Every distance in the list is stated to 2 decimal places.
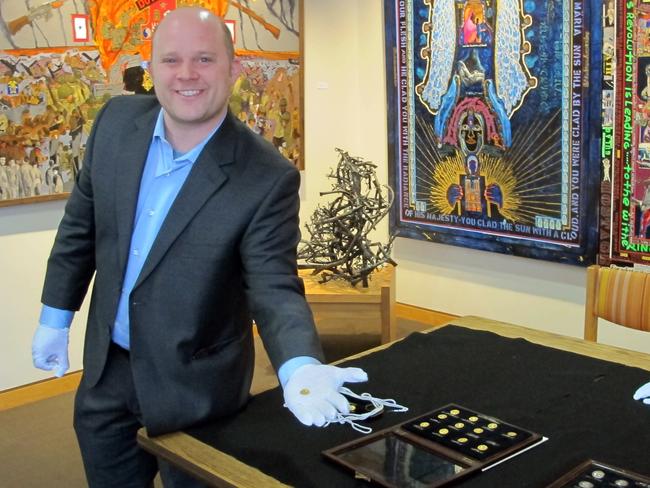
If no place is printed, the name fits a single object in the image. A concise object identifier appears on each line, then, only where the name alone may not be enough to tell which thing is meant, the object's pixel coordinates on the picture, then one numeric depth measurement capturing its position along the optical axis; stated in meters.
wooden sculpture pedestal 3.89
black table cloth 1.47
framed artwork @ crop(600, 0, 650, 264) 3.56
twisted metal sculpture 3.97
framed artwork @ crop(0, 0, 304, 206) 3.46
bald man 1.74
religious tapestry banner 3.84
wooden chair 2.40
